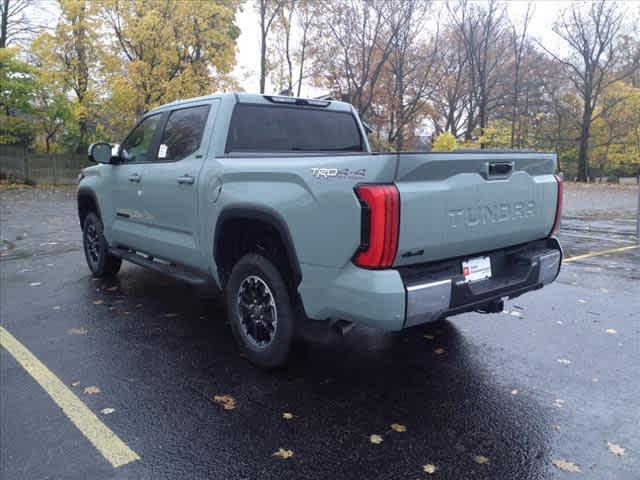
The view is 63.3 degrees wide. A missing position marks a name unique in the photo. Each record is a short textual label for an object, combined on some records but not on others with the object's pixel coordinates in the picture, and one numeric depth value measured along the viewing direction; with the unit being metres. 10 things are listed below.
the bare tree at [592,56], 35.97
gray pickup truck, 2.93
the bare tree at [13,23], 28.95
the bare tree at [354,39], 29.33
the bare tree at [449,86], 36.88
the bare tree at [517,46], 36.09
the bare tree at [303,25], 29.65
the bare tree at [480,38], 33.69
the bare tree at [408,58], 29.09
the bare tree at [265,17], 26.66
